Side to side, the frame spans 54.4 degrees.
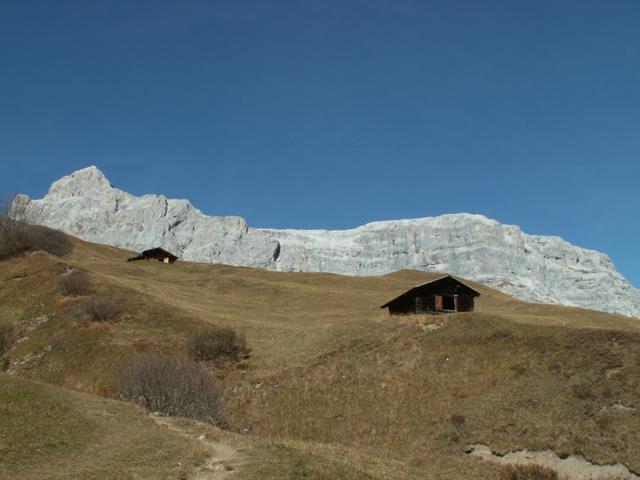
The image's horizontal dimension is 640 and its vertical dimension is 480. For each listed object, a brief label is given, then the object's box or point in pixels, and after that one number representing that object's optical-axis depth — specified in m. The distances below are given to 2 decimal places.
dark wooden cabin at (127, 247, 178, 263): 116.50
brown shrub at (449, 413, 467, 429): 35.21
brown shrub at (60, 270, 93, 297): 63.06
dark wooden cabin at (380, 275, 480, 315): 66.00
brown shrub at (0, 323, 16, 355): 52.00
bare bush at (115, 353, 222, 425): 34.00
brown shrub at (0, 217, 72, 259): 77.94
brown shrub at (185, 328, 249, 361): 51.00
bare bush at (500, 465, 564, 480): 22.52
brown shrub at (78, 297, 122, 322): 56.84
